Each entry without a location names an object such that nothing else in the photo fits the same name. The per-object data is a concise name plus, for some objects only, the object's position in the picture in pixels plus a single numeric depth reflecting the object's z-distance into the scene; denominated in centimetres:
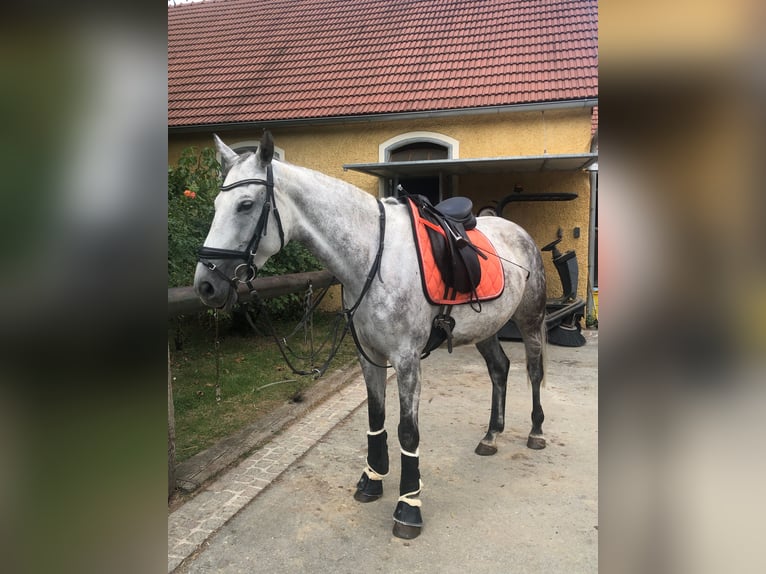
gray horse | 224
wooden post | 306
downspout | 825
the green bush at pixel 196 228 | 520
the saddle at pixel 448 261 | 276
